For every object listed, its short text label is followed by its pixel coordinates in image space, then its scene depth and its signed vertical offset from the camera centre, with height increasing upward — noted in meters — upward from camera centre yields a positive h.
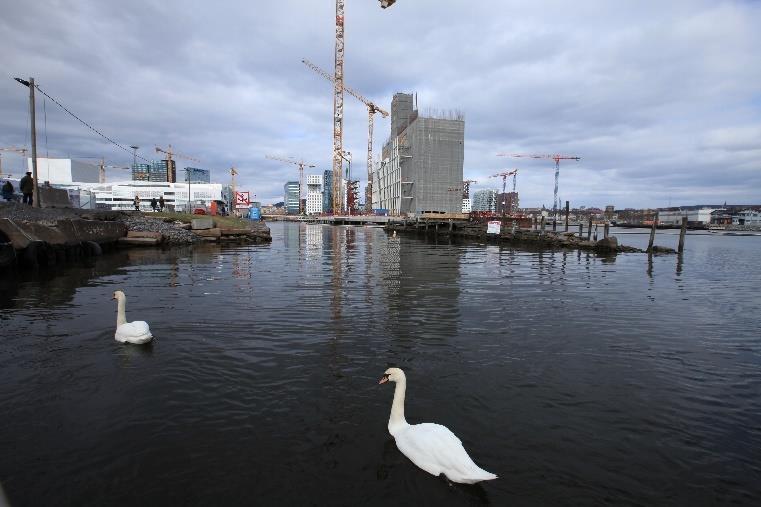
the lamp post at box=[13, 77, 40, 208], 26.75 +5.52
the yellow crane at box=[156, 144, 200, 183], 164.02 +19.98
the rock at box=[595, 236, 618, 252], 42.06 -1.86
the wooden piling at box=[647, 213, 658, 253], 42.09 -1.78
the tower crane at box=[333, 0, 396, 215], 150.75 +47.21
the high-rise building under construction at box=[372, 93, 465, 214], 139.38 +20.78
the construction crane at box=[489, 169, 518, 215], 146.88 +18.50
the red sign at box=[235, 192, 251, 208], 133.48 +6.28
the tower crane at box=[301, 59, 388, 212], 172.75 +59.90
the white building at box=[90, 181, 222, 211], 144.38 +9.86
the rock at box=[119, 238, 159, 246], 36.03 -2.21
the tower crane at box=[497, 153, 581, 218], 159.75 +25.72
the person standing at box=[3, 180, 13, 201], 31.86 +1.82
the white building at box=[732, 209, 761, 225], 195.93 +4.87
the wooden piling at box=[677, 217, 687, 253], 42.56 -0.78
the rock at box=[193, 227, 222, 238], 44.91 -1.66
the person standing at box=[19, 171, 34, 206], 28.97 +2.05
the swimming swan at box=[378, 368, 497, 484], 5.21 -3.11
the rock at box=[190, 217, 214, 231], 46.00 -0.61
